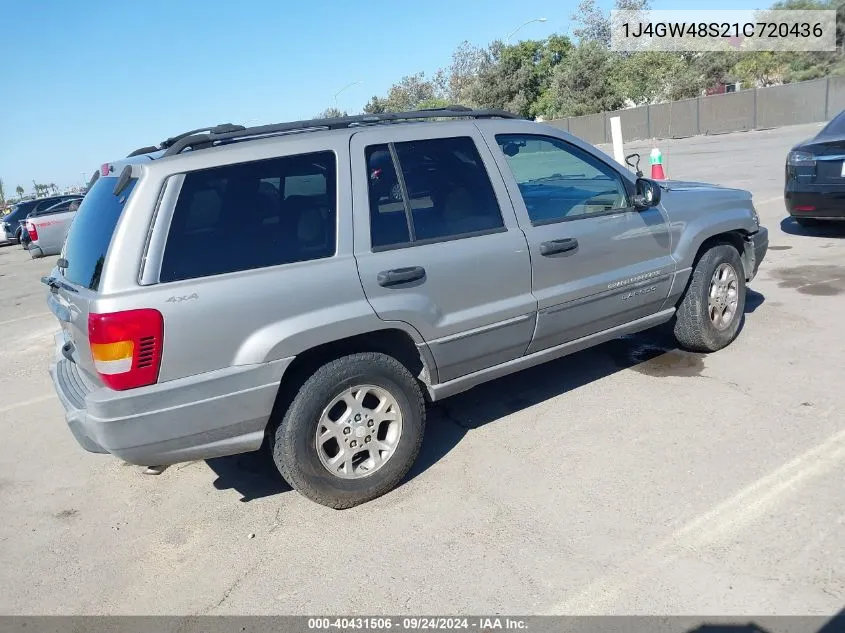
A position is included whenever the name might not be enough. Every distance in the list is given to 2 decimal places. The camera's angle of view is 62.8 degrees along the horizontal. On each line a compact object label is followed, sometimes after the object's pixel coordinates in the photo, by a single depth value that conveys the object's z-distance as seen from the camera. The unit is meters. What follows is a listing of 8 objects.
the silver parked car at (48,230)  17.00
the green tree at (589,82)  51.62
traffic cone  12.14
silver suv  3.08
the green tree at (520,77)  58.75
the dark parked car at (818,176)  7.66
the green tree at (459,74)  77.88
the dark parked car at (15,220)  25.81
